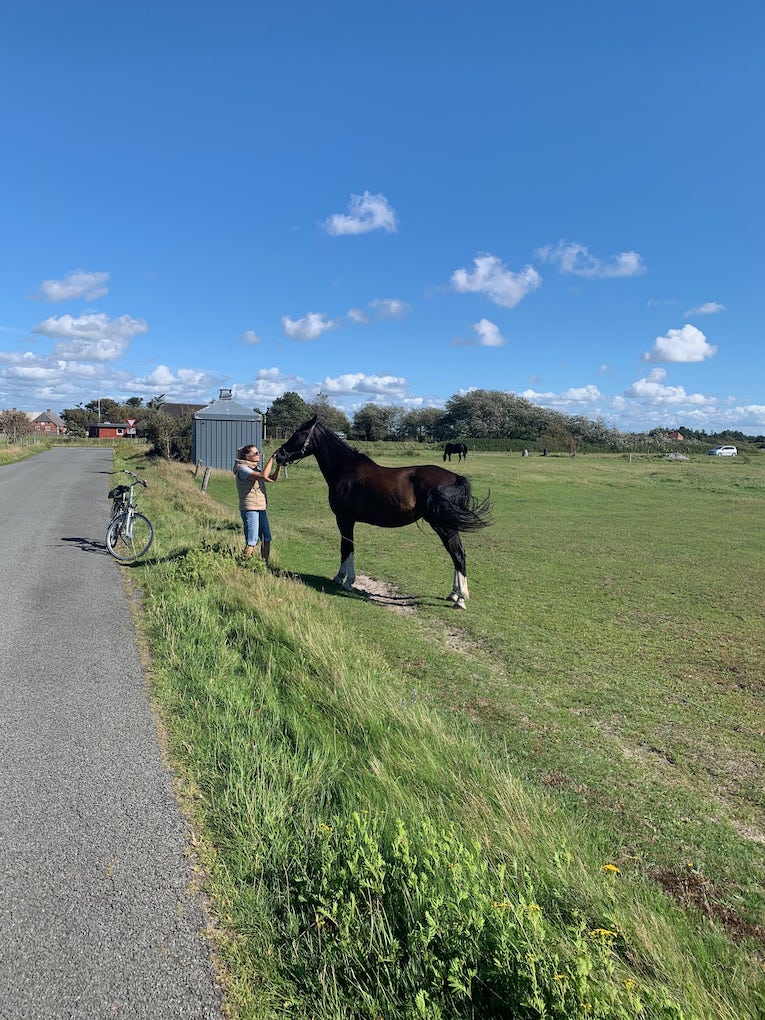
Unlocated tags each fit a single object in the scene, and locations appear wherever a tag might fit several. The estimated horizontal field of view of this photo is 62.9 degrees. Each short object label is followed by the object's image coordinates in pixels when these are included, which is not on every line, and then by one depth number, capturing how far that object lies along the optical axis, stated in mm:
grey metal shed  28438
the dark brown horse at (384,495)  8961
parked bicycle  10867
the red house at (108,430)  121562
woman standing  9258
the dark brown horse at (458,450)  50744
